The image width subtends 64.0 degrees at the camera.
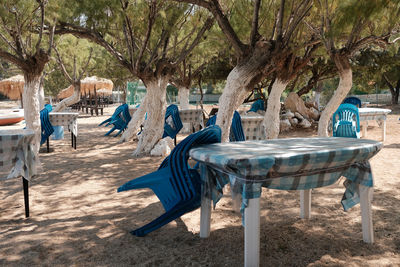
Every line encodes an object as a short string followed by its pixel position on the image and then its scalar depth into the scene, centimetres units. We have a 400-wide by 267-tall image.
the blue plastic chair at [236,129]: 472
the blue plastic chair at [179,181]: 230
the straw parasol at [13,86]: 1705
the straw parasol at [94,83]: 1856
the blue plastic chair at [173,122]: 681
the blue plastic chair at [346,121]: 639
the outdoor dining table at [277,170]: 178
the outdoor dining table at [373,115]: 717
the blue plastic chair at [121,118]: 877
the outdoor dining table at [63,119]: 665
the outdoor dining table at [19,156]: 284
